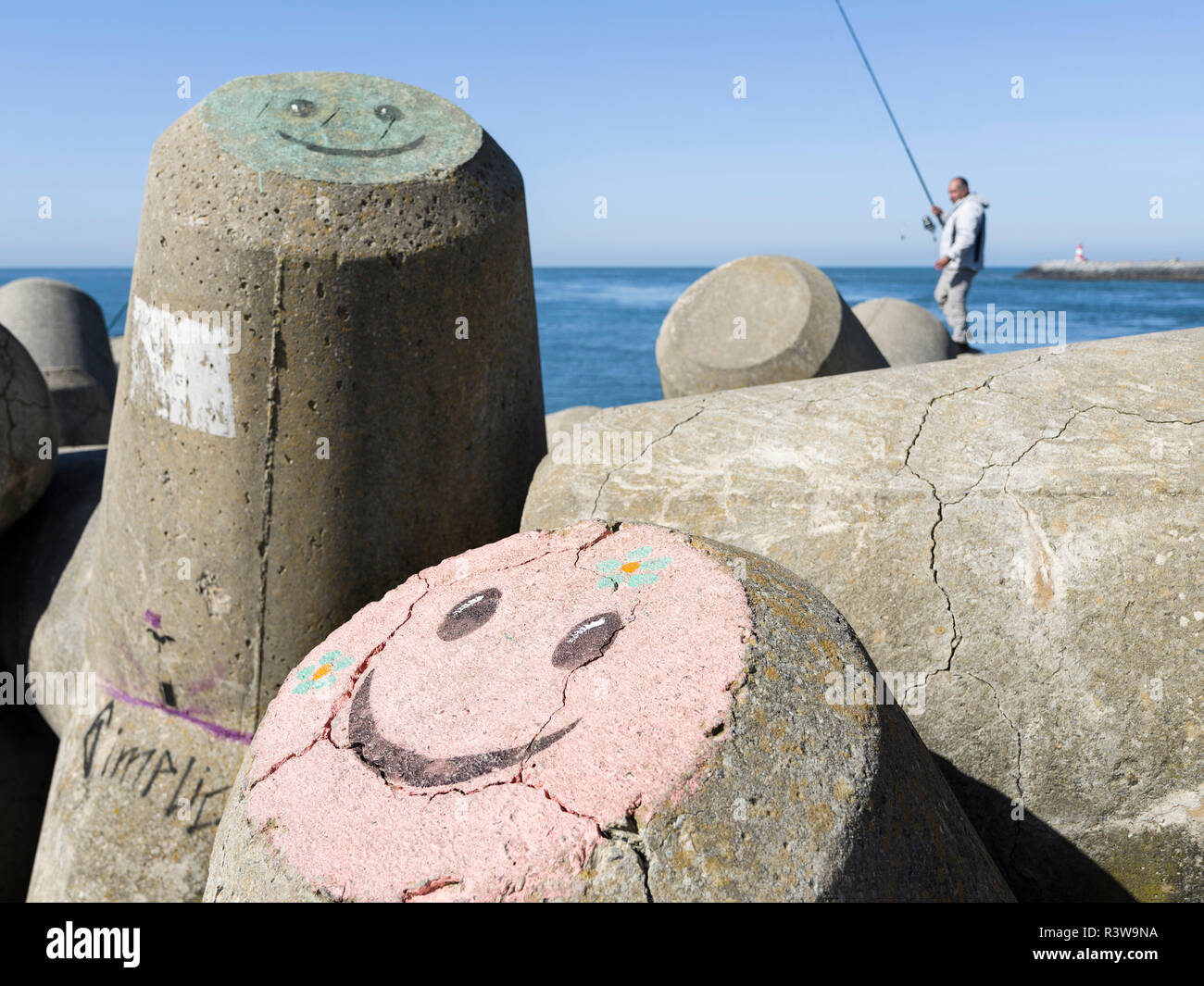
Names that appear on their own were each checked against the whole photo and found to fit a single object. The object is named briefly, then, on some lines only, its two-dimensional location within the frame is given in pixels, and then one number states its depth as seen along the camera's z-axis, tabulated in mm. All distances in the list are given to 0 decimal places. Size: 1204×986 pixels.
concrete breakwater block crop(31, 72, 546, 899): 2518
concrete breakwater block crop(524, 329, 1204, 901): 2318
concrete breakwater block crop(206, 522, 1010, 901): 1426
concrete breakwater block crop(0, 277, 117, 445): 6402
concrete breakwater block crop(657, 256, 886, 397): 4785
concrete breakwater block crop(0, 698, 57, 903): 3592
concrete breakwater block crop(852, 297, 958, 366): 6840
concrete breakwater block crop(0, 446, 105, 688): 3662
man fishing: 7043
